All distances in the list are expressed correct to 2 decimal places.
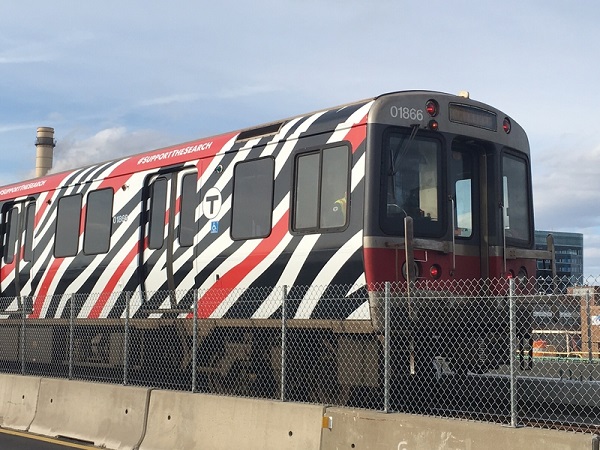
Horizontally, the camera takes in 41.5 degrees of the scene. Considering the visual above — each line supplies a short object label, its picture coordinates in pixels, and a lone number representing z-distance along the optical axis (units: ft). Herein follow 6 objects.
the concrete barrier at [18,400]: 36.27
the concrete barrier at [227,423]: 25.13
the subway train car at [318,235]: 29.50
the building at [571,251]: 424.46
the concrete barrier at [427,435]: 19.54
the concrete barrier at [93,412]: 30.58
